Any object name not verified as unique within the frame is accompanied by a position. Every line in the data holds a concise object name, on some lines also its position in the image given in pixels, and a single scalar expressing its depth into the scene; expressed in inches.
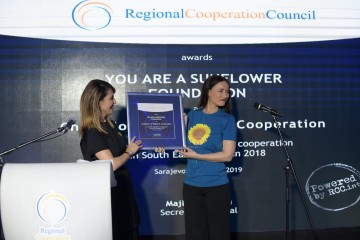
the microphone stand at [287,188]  153.6
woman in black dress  117.3
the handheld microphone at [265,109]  149.3
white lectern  69.3
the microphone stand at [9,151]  147.5
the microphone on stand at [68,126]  147.6
